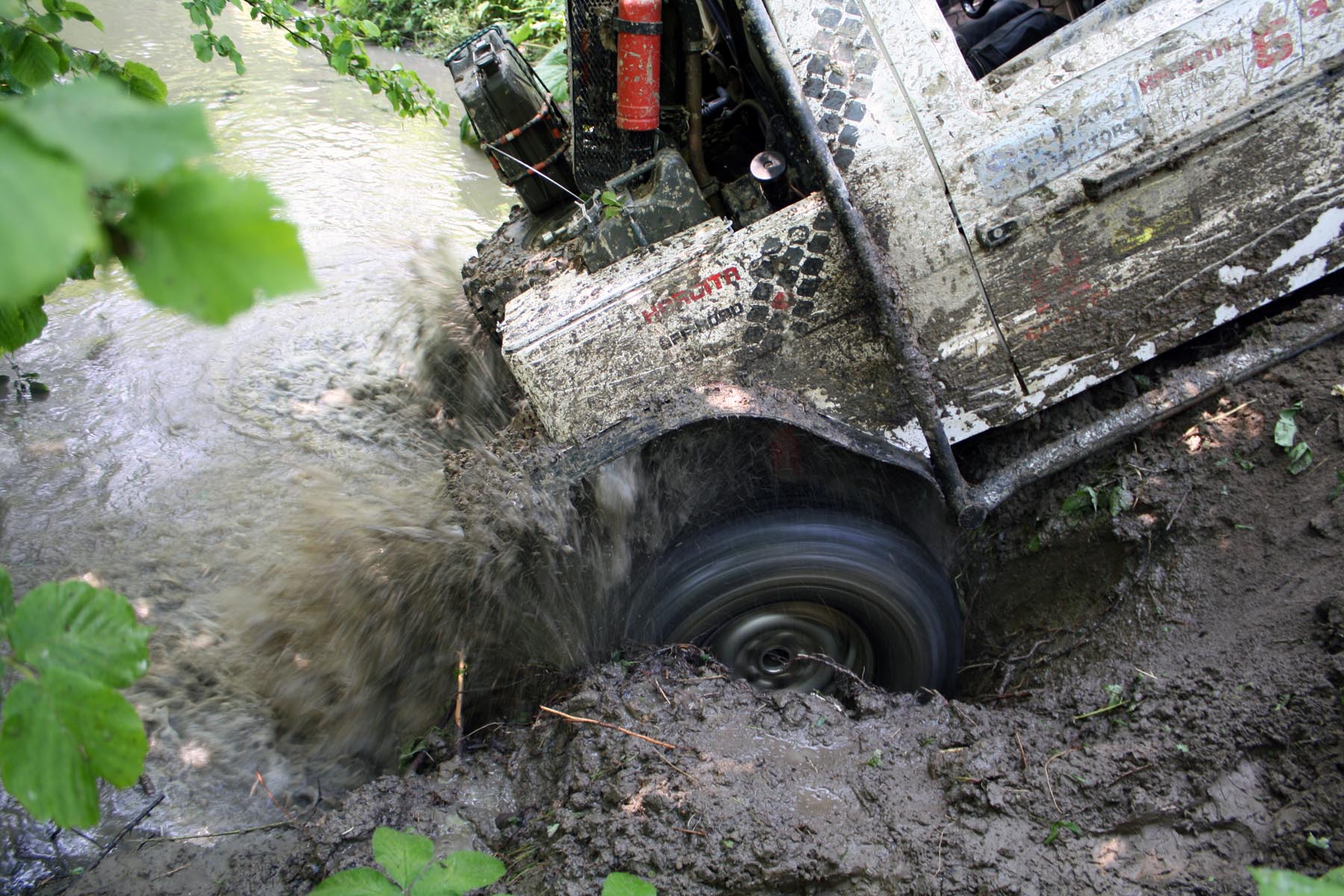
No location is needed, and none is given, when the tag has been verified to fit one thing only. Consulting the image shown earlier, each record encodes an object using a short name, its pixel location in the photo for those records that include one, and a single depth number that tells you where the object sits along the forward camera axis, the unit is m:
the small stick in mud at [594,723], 2.43
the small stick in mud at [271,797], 2.64
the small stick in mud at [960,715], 2.51
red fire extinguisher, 2.44
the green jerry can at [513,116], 3.19
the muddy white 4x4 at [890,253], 2.29
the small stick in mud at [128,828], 2.43
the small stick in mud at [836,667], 2.73
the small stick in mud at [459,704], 2.64
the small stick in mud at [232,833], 2.48
